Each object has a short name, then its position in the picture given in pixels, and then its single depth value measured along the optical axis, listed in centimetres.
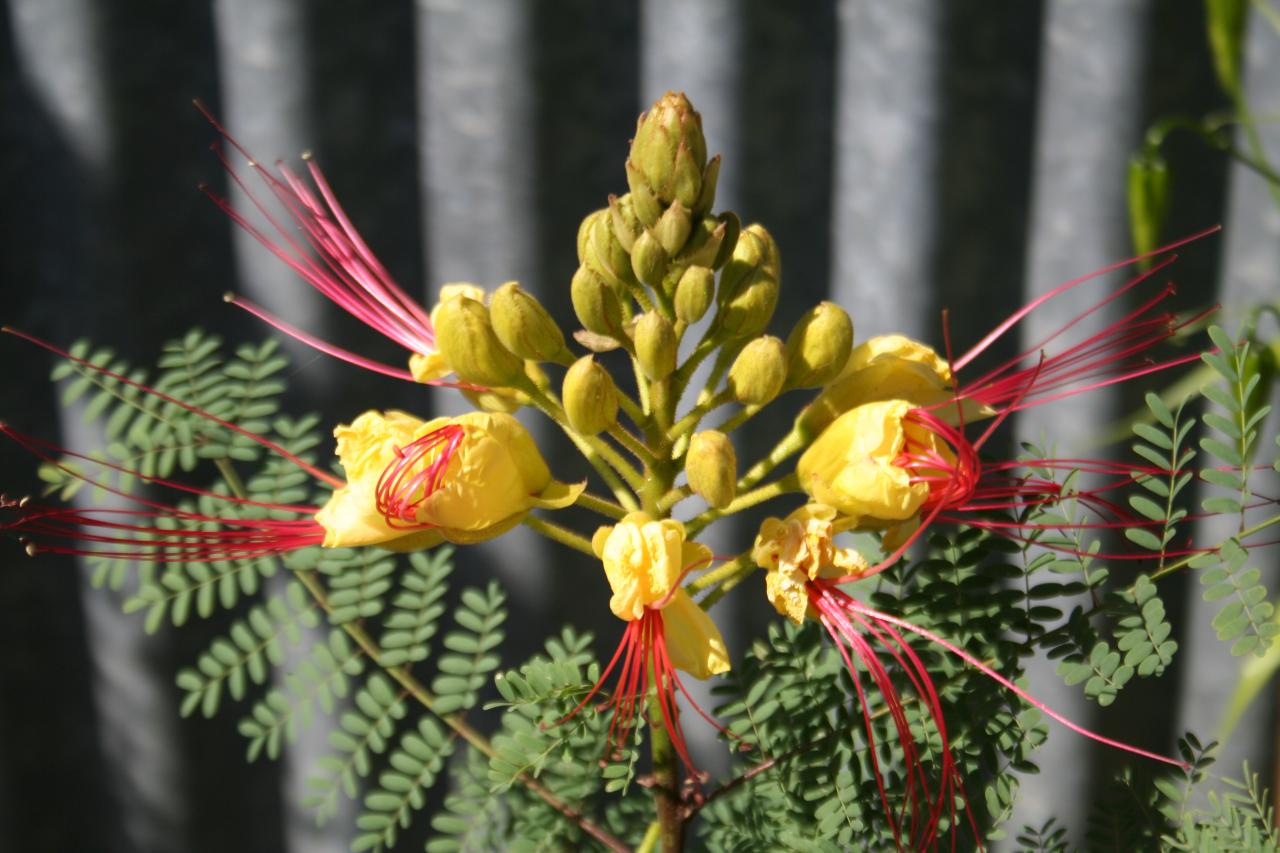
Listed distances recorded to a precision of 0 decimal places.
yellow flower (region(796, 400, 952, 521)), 64
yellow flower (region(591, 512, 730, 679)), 63
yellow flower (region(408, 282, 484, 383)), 68
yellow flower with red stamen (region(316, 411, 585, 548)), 64
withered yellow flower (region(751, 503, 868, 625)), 64
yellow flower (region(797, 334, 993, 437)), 66
